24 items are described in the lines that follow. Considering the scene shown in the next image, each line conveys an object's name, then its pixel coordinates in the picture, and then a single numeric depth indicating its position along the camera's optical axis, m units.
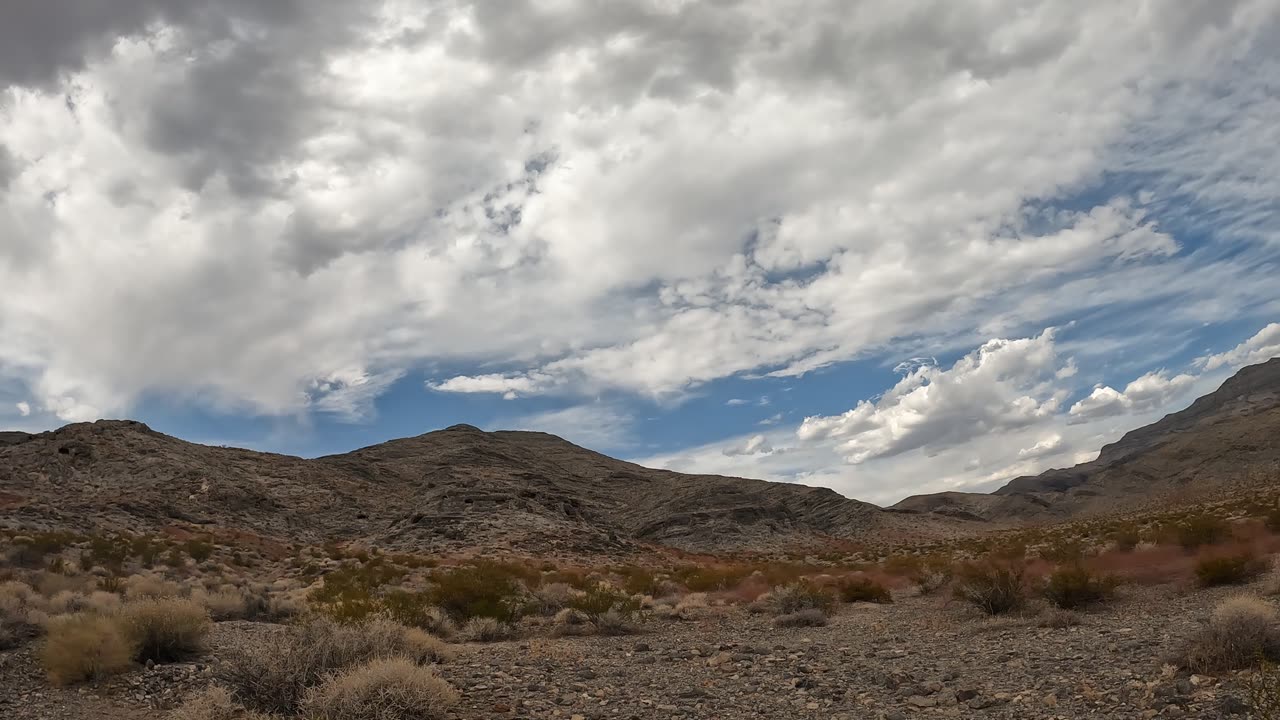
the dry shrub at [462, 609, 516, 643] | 14.52
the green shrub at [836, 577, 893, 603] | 19.22
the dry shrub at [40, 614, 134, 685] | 9.59
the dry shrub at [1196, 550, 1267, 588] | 13.84
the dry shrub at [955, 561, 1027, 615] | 13.61
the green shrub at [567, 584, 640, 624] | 15.81
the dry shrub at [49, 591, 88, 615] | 14.40
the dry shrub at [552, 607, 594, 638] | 15.16
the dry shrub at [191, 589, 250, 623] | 16.28
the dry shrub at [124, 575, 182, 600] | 17.33
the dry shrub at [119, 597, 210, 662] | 10.64
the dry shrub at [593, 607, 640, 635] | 15.32
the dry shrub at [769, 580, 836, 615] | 17.30
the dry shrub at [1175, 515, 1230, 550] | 18.48
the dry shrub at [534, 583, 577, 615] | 18.33
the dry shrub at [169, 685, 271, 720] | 7.32
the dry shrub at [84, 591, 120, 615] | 13.25
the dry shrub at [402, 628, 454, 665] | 10.51
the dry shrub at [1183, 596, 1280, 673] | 7.53
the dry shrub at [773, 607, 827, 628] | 15.73
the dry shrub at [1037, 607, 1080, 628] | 11.76
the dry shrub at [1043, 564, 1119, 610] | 13.49
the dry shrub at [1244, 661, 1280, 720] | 5.23
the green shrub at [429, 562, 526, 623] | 16.44
